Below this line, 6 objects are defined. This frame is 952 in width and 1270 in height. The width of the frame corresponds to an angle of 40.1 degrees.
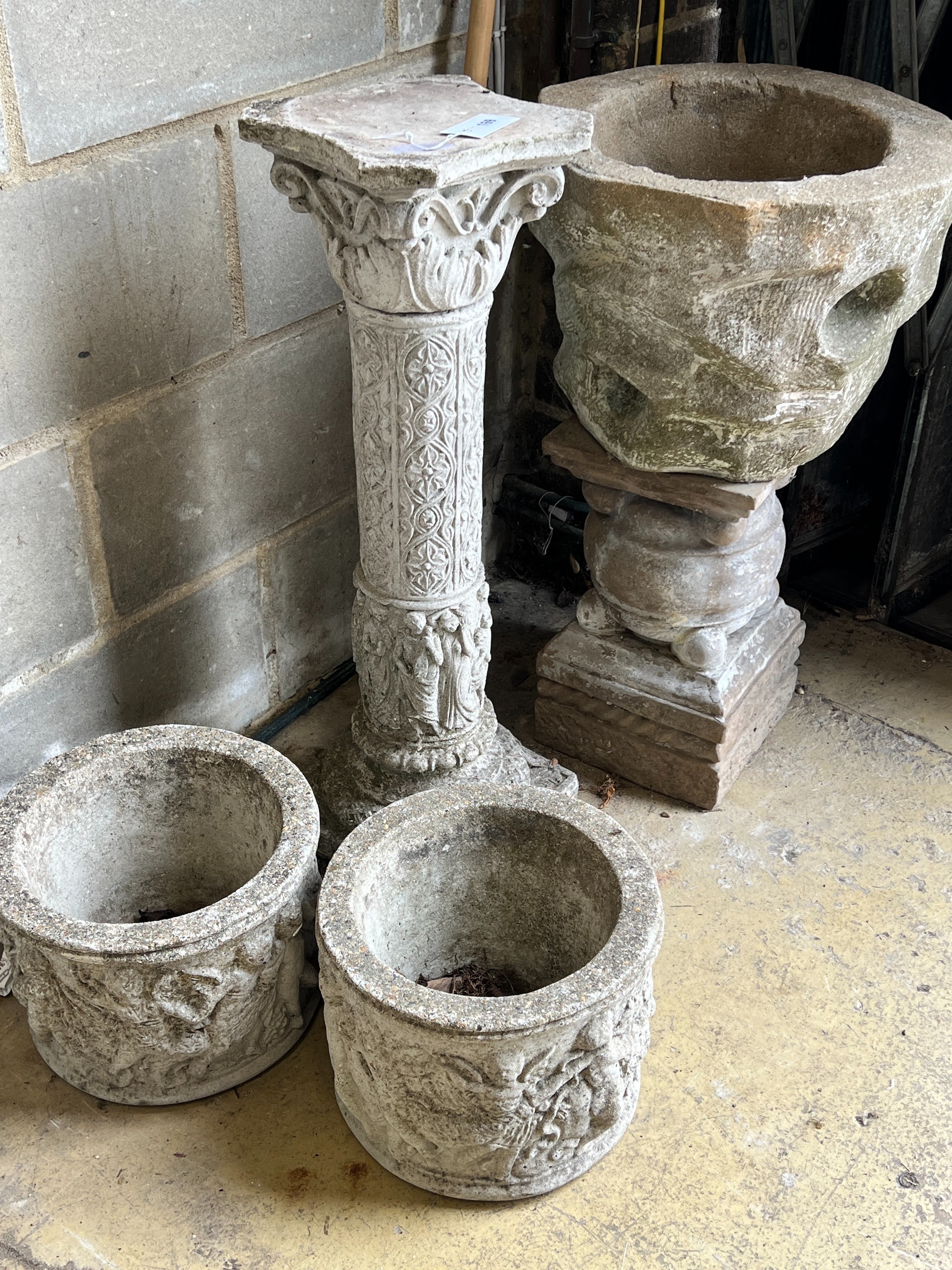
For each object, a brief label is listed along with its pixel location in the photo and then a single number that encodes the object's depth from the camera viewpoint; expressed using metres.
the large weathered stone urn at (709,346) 2.44
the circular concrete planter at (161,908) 2.25
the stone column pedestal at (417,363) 2.22
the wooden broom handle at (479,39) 2.88
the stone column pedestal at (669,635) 2.99
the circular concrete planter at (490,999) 2.11
